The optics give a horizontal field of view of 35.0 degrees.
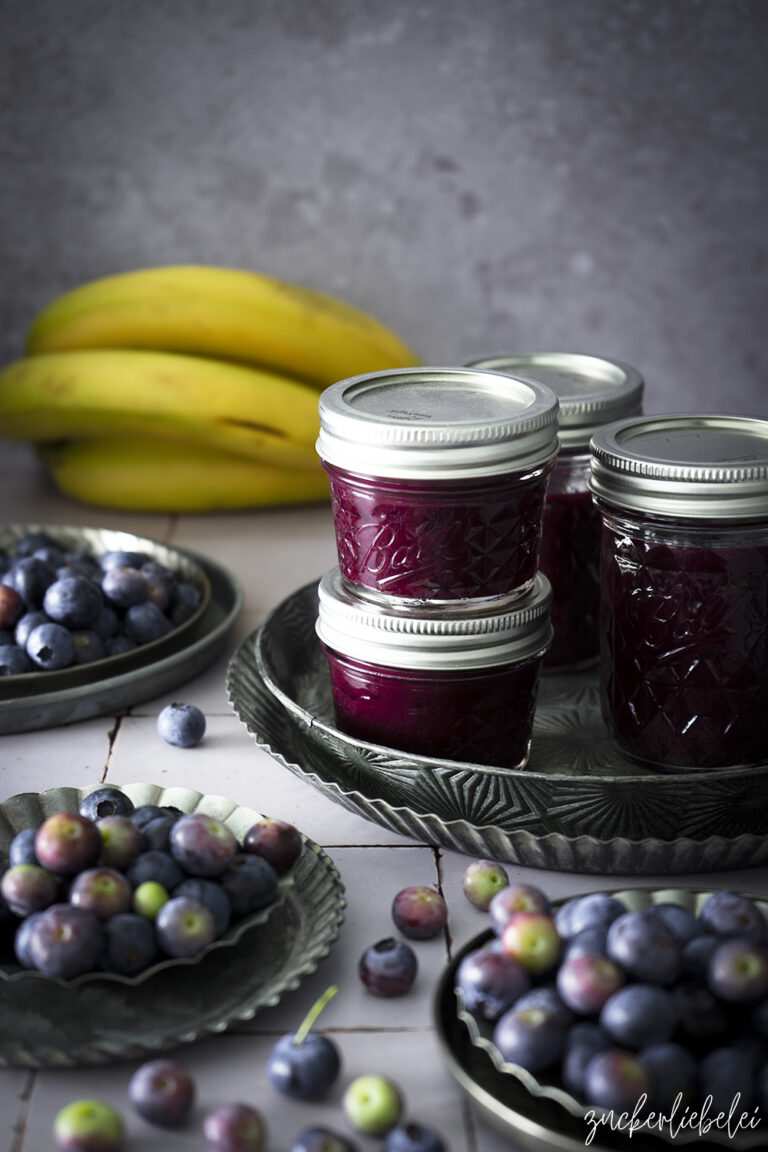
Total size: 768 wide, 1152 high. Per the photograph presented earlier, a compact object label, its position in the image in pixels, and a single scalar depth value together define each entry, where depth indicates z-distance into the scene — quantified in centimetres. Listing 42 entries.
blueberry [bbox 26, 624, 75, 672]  105
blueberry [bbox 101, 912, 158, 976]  65
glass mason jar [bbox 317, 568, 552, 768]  82
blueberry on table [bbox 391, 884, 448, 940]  75
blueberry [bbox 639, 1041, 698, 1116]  56
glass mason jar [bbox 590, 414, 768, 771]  79
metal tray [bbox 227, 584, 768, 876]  77
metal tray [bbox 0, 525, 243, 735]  103
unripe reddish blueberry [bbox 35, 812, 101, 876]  67
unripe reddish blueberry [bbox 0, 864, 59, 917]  67
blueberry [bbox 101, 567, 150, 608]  115
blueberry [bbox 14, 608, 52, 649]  108
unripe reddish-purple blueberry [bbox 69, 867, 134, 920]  66
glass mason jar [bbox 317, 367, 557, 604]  77
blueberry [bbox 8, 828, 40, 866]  69
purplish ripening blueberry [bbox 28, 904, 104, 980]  64
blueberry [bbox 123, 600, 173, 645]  113
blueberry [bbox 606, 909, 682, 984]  59
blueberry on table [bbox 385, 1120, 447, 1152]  55
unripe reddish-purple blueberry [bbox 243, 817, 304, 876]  74
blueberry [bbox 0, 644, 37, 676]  105
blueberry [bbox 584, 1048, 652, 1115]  55
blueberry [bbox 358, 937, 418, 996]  69
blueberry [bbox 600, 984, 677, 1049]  57
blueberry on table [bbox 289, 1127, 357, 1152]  55
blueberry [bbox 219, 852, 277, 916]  69
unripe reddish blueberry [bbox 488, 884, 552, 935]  65
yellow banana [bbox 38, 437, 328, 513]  162
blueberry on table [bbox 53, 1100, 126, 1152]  57
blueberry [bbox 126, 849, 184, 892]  68
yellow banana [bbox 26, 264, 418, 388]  160
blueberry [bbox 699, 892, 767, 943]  63
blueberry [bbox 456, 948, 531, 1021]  60
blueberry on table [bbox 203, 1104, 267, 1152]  56
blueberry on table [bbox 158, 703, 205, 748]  101
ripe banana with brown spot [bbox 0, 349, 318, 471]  153
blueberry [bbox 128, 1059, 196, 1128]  59
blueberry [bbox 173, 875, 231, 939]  68
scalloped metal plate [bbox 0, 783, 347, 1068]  63
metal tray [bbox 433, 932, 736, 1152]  55
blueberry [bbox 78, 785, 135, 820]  79
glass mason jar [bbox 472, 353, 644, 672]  99
